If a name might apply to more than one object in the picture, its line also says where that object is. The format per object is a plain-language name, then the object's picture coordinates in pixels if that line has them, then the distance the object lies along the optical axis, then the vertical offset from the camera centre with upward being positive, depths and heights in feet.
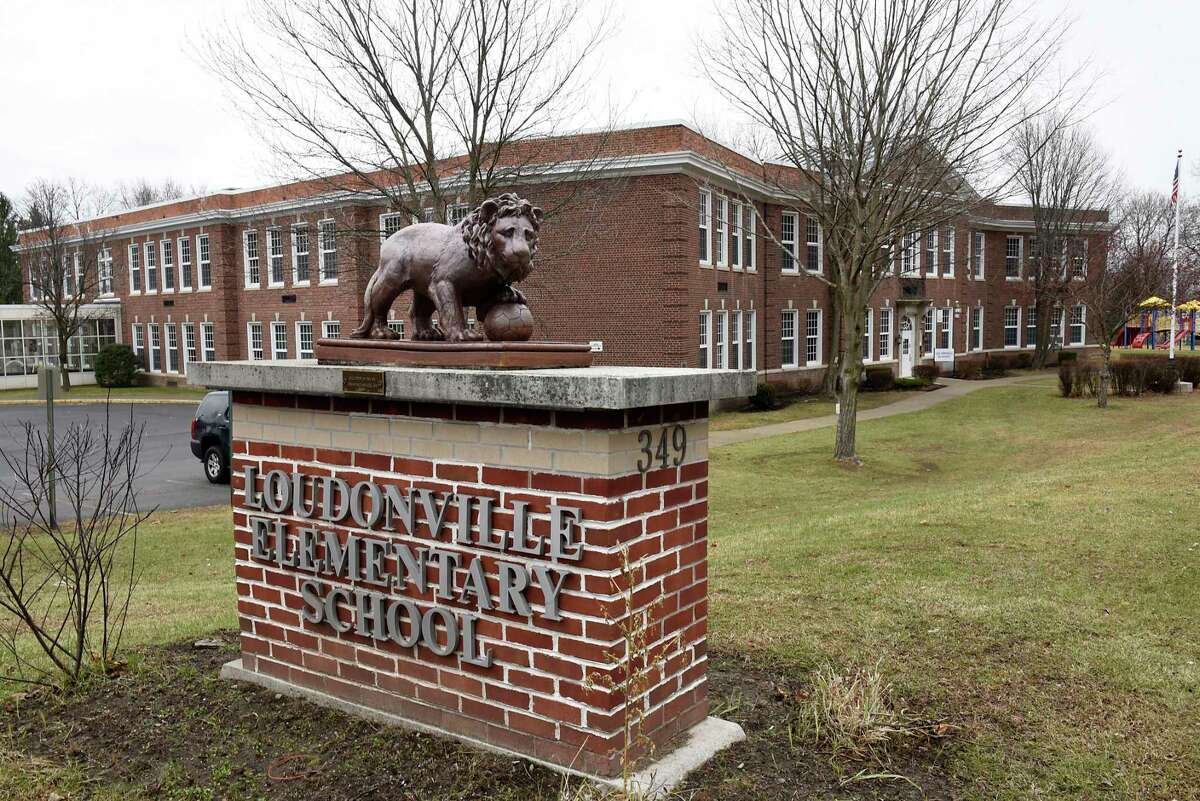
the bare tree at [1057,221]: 141.08 +19.28
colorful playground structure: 166.20 +2.04
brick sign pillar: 12.01 -2.89
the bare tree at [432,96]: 54.34 +15.99
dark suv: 50.42 -4.29
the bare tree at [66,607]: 16.60 -6.38
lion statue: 14.06 +1.43
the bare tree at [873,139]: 51.78 +12.52
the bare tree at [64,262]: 134.62 +15.78
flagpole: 118.52 +9.20
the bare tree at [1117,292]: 90.17 +5.11
